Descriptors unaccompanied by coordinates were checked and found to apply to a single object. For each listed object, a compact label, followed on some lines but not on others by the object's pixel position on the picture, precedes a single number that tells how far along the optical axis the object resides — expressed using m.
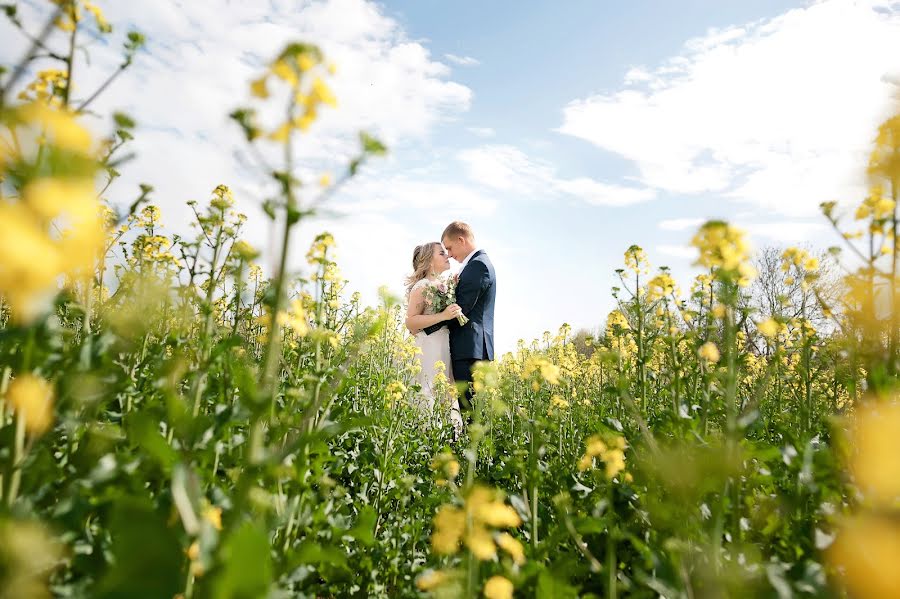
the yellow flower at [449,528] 0.64
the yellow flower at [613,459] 0.93
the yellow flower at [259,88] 0.55
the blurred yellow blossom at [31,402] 0.55
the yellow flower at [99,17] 0.72
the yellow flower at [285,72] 0.54
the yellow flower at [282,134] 0.53
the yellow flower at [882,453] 0.40
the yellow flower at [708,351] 1.12
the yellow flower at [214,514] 0.60
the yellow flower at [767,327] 1.05
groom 3.21
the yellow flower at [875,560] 0.38
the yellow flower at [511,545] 0.68
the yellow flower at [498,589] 0.64
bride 3.19
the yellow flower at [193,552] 0.56
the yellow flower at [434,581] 0.63
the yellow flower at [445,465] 0.93
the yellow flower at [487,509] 0.64
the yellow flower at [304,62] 0.55
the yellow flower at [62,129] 0.44
